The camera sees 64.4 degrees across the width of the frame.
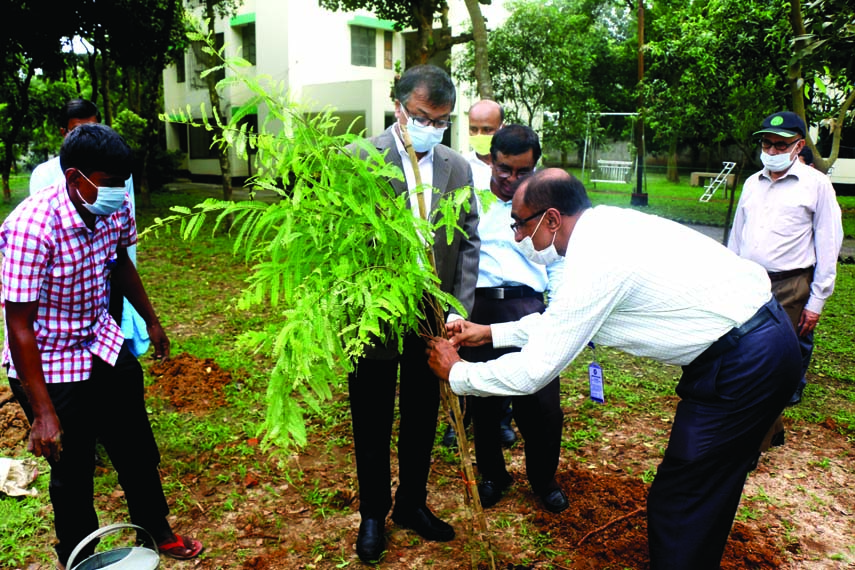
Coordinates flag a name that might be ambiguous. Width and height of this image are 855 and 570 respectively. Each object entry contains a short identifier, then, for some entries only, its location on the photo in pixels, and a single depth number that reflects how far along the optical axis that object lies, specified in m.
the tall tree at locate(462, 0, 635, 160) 18.11
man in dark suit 2.95
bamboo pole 2.74
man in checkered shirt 2.50
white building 20.42
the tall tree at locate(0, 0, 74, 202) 13.80
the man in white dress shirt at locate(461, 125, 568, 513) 3.45
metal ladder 20.03
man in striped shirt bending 2.25
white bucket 2.27
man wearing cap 4.23
